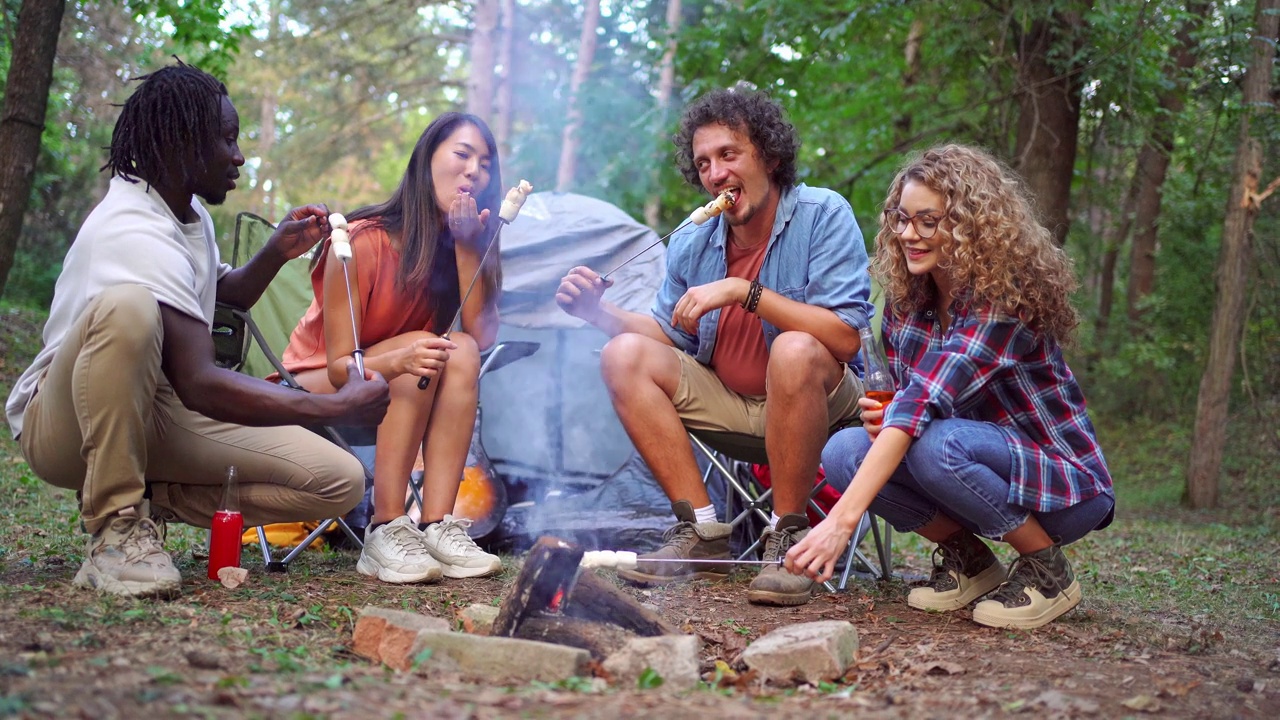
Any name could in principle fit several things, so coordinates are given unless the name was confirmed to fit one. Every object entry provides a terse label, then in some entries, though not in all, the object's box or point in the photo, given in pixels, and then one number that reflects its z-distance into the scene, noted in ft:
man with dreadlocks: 7.91
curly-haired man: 10.17
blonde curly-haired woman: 8.43
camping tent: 14.78
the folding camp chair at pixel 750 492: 11.02
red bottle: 8.91
